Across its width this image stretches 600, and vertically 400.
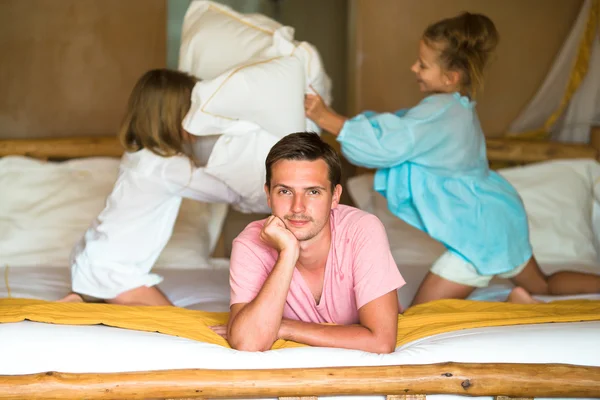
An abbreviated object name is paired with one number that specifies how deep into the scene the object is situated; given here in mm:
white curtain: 3662
